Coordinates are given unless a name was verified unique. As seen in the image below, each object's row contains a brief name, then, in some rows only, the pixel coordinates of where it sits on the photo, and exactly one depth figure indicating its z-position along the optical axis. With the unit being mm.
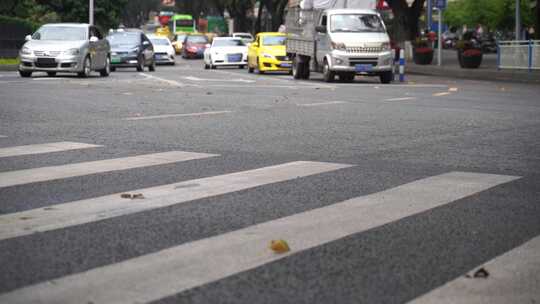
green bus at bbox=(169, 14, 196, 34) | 100750
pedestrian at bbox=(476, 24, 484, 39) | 98931
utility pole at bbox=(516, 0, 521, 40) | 45231
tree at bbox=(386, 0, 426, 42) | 53062
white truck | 30109
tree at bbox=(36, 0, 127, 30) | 64312
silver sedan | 29547
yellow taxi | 38031
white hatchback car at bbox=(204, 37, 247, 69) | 44125
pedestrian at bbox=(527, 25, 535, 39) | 81681
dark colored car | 38844
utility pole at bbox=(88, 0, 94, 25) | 52788
